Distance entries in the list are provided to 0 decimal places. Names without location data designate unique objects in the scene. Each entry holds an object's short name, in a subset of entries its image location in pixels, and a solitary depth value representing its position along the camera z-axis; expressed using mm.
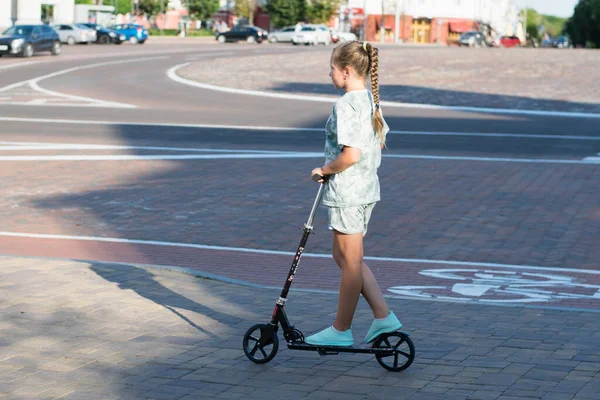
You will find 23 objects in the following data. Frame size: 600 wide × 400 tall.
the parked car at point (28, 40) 47438
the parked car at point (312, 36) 76875
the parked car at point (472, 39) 82375
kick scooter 5473
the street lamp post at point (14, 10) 79438
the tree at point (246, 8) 107394
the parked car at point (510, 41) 95250
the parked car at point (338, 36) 77969
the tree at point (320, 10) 104062
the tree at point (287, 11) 103062
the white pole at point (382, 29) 105512
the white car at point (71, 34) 66812
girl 5316
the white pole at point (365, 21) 110500
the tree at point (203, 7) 107125
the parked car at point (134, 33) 71438
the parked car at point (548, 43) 108562
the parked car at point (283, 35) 78800
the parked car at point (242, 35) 78938
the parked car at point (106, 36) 68938
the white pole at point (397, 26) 110750
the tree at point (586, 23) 91688
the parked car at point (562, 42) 111575
